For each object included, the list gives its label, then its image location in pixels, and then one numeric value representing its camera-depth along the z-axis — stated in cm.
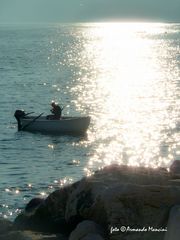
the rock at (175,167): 2415
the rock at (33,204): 2253
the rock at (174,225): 1602
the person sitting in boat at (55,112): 4698
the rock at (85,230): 1745
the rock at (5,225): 2033
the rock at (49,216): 2016
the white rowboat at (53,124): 4769
